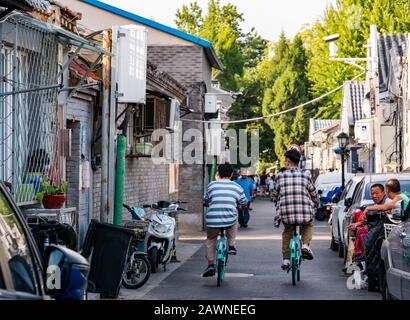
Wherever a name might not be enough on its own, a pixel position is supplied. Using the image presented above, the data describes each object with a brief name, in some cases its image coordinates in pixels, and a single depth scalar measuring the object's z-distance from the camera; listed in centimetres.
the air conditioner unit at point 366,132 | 4312
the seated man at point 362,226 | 1488
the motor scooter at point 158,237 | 1759
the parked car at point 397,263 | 974
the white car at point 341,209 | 1980
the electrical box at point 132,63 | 1592
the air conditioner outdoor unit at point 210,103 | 3422
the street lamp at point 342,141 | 3790
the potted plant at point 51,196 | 1309
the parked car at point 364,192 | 1758
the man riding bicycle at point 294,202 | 1526
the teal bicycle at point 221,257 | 1523
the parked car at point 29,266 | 516
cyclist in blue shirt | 3316
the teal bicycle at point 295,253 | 1510
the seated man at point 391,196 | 1417
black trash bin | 1188
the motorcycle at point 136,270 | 1495
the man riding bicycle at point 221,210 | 1569
